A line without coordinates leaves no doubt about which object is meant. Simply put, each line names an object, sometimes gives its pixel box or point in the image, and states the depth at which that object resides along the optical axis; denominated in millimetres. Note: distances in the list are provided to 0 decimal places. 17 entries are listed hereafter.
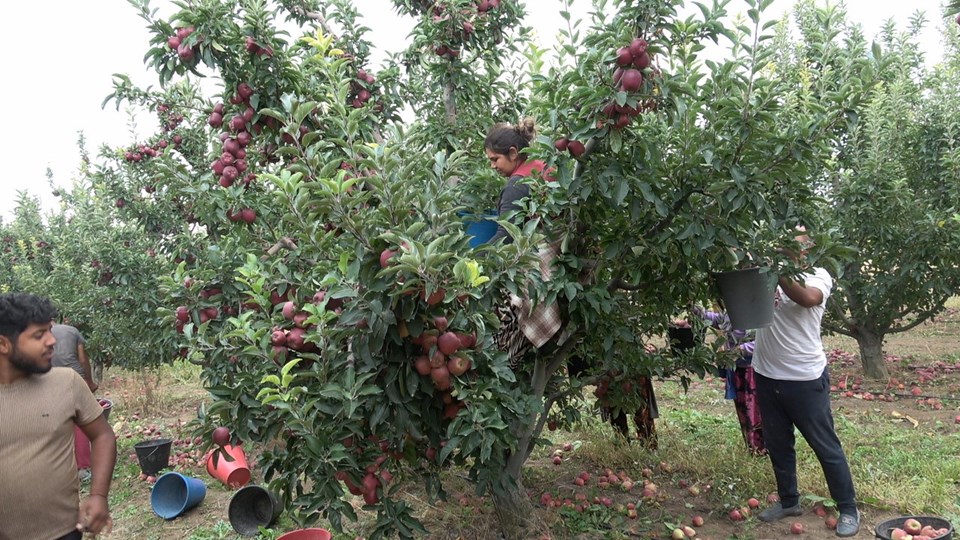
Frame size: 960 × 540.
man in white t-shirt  3709
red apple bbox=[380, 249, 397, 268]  2334
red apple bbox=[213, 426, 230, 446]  2953
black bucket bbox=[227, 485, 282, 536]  4597
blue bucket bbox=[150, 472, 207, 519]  5059
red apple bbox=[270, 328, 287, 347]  2699
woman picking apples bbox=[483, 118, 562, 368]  3111
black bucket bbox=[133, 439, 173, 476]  5902
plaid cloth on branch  3154
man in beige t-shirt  2494
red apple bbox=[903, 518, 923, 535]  3365
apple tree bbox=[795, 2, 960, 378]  6648
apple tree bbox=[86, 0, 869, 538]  2482
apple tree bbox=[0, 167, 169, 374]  6820
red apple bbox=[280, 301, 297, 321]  2723
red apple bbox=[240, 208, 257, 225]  3799
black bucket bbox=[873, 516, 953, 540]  3349
